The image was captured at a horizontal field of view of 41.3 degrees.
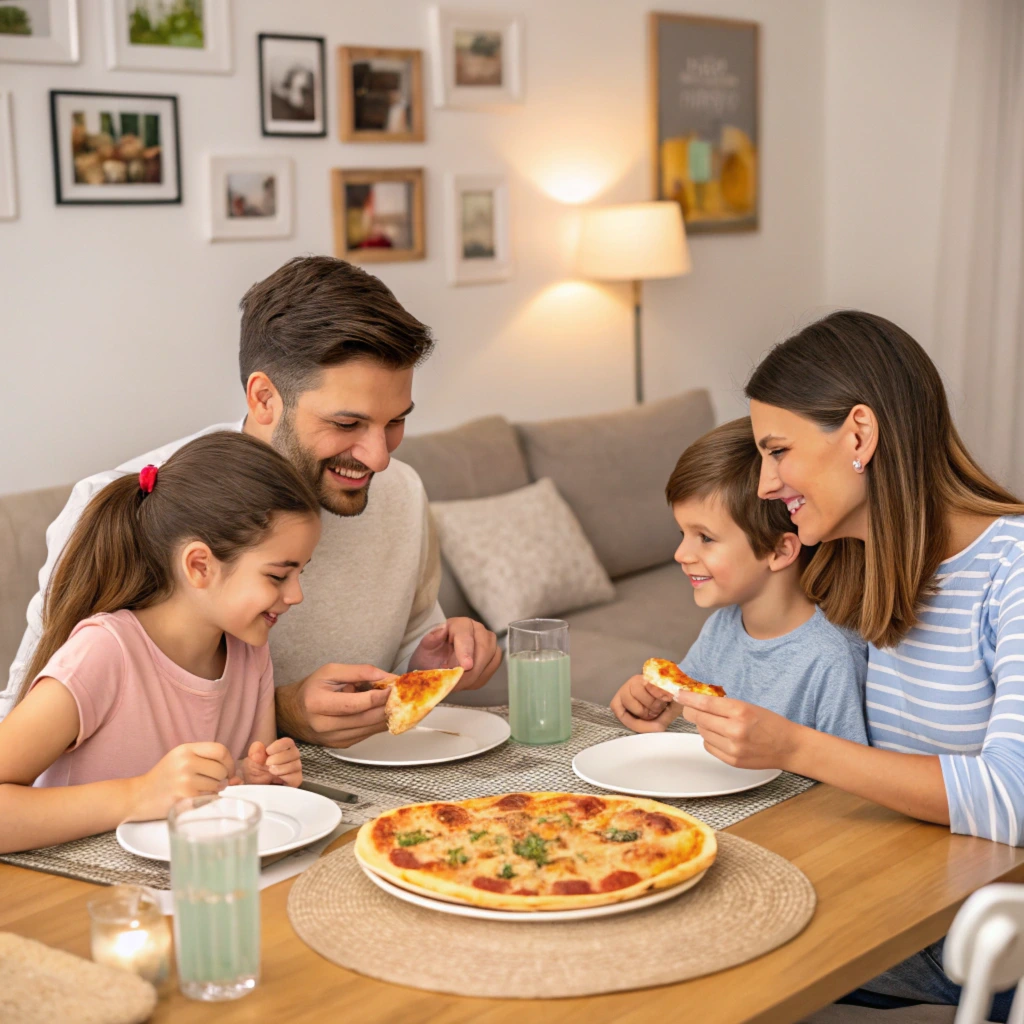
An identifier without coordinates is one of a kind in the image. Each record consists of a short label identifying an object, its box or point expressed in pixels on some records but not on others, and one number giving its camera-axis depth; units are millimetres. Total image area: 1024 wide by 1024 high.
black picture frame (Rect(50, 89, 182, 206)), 3564
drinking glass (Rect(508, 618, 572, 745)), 1914
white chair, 1228
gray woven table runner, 1487
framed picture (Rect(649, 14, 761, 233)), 5355
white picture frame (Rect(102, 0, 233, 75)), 3631
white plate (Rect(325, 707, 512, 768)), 1822
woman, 1781
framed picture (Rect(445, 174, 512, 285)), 4629
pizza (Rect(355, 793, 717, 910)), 1306
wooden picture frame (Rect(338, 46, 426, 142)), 4242
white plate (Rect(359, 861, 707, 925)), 1281
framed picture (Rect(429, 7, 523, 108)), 4500
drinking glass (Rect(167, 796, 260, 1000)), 1174
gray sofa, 3828
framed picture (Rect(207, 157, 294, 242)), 3939
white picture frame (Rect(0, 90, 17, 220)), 3459
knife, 1673
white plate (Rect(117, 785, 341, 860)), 1470
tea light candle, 1204
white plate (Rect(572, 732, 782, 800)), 1672
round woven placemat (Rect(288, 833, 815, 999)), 1191
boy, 2082
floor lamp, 4840
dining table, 1152
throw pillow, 3932
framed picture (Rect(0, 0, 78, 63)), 3432
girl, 1692
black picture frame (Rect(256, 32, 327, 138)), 3998
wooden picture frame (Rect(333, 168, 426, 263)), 4273
